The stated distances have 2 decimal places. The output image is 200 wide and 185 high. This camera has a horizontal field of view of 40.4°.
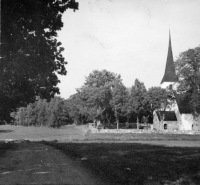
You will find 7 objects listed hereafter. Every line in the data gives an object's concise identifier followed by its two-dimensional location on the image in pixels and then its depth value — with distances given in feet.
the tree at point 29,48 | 34.99
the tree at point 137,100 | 216.80
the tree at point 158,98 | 215.31
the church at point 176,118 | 220.84
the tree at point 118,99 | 219.82
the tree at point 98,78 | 242.99
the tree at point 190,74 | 183.21
